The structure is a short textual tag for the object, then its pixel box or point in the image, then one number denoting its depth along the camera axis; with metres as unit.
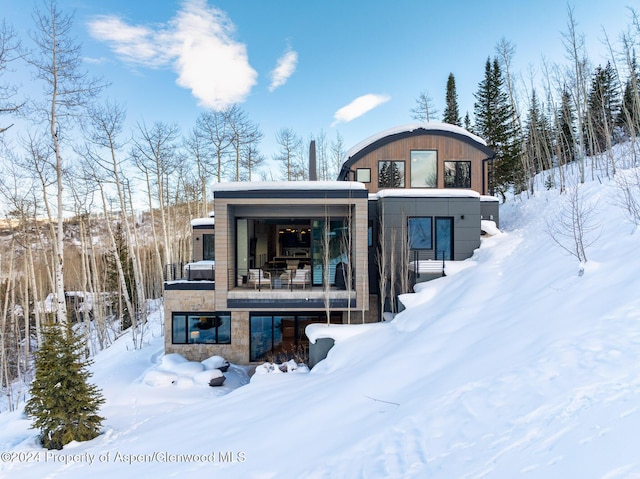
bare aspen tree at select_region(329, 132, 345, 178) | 34.47
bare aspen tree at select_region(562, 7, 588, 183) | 16.45
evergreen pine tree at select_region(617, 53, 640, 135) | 14.95
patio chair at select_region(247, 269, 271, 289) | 10.84
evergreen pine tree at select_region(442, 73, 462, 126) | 32.72
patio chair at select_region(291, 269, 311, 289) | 11.28
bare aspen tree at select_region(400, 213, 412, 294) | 11.30
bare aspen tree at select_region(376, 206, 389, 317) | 11.18
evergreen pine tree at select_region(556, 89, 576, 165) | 19.92
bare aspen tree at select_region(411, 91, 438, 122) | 32.12
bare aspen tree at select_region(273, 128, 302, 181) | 28.66
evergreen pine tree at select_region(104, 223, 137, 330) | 24.05
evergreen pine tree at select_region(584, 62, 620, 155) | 24.83
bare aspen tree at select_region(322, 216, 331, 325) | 10.09
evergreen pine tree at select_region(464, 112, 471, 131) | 35.46
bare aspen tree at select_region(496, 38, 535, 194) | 23.58
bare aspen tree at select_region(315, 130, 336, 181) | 35.36
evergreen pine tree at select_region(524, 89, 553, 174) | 21.81
